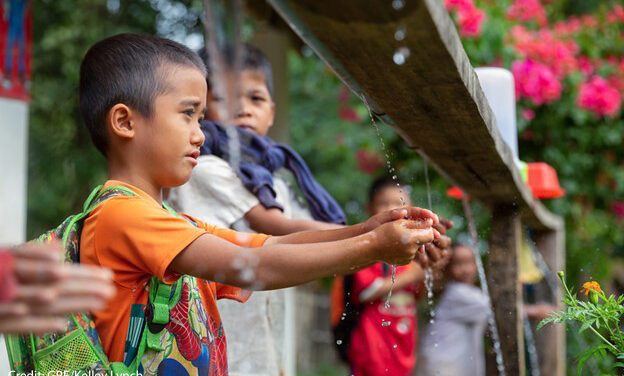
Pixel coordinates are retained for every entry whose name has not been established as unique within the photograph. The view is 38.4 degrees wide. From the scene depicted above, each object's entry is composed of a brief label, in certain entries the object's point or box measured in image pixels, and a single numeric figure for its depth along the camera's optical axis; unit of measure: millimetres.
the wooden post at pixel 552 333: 4301
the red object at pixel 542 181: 4105
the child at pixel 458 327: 4938
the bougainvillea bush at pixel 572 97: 5383
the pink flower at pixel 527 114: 5477
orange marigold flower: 1930
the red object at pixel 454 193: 3936
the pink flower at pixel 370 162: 6746
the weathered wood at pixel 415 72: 1304
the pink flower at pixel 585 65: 5758
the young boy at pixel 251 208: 2402
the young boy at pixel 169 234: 1547
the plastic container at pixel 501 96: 3545
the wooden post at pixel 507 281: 3332
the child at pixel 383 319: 3980
